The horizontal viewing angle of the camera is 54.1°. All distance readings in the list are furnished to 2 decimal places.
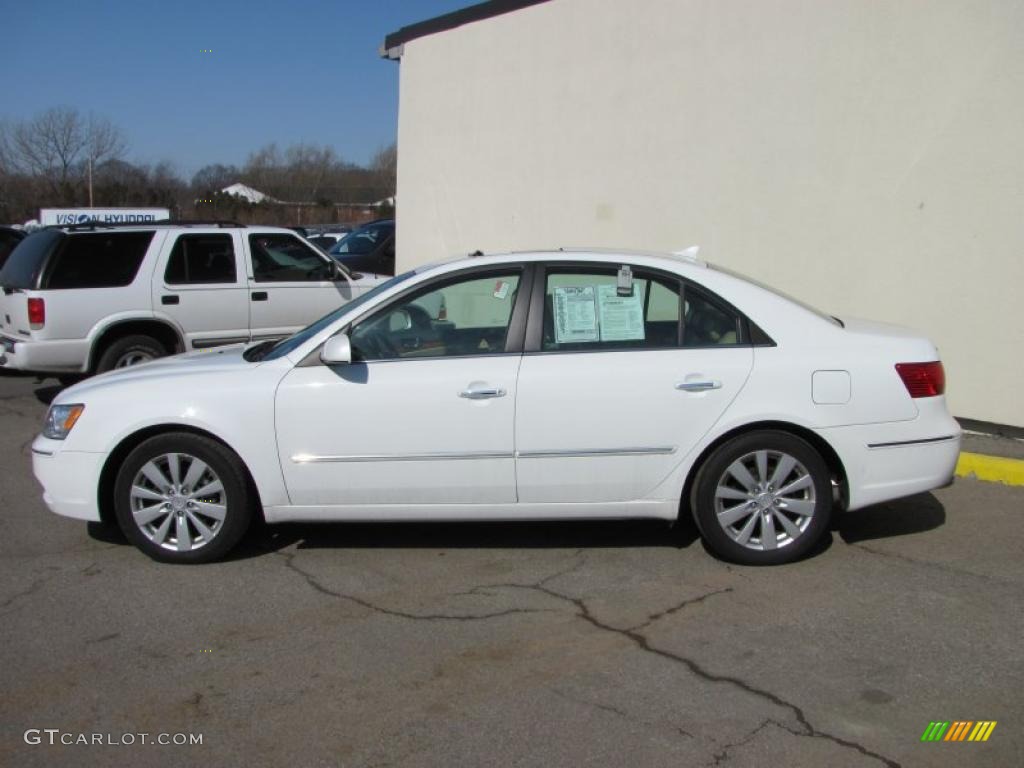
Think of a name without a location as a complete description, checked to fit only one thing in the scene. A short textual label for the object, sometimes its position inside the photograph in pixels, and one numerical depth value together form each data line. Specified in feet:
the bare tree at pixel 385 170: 201.46
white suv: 30.81
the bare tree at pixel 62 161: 154.61
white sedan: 16.51
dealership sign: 79.00
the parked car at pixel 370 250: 50.48
